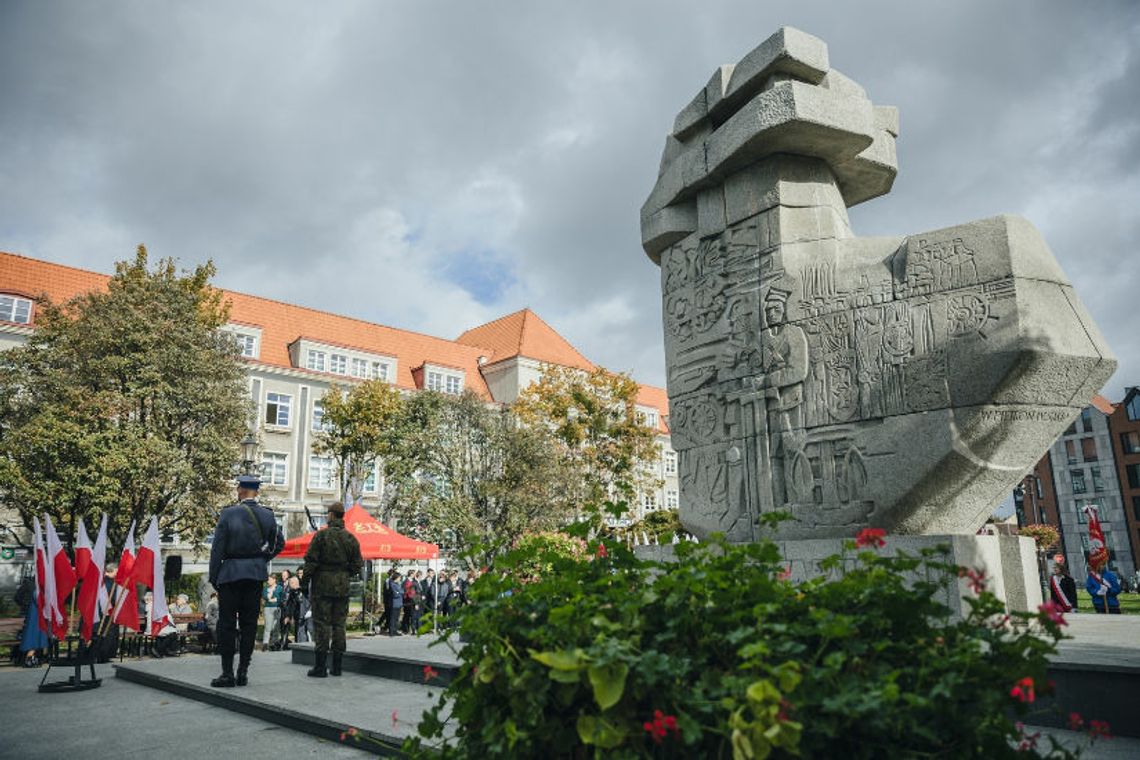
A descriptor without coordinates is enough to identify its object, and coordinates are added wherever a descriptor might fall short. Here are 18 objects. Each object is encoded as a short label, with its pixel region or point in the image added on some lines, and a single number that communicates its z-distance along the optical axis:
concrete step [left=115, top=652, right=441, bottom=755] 4.70
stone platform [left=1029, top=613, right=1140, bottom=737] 3.92
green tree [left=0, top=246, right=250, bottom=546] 18.94
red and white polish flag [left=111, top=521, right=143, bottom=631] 8.13
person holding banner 11.76
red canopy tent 15.73
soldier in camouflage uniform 7.31
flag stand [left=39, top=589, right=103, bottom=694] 7.32
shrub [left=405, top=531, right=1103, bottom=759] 1.77
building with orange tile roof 33.88
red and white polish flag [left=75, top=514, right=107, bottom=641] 7.35
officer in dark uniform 6.79
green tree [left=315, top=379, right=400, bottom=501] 32.03
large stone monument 5.49
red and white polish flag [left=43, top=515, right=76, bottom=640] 7.75
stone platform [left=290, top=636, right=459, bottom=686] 6.41
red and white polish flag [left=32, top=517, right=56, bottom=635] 8.02
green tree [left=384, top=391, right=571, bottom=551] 28.53
